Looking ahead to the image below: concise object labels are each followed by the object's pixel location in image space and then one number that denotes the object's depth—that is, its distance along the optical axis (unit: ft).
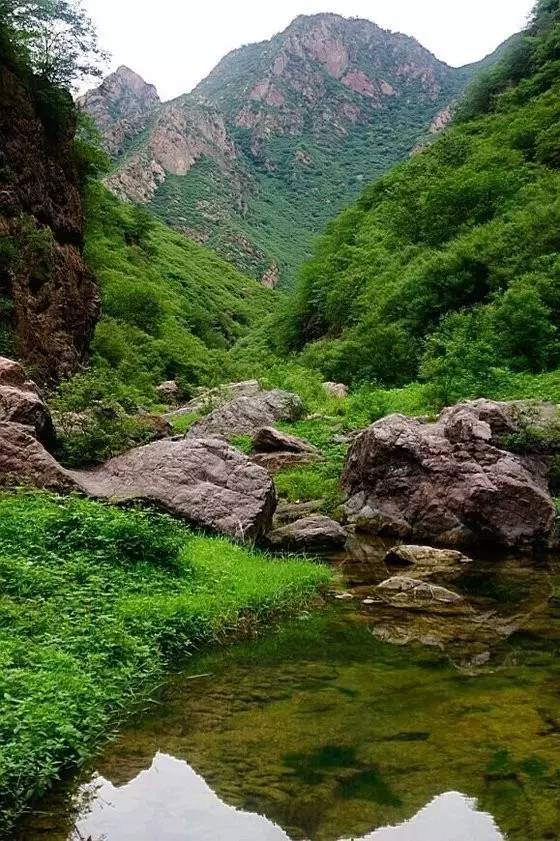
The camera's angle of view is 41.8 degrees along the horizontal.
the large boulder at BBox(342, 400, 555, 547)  47.32
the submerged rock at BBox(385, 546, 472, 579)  41.42
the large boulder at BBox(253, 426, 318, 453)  69.00
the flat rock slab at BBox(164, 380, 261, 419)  95.35
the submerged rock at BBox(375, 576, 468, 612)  33.24
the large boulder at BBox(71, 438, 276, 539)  42.01
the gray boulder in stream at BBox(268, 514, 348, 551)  45.68
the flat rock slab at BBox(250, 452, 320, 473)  65.26
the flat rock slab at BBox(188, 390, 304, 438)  80.53
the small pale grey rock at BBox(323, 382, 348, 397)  101.71
